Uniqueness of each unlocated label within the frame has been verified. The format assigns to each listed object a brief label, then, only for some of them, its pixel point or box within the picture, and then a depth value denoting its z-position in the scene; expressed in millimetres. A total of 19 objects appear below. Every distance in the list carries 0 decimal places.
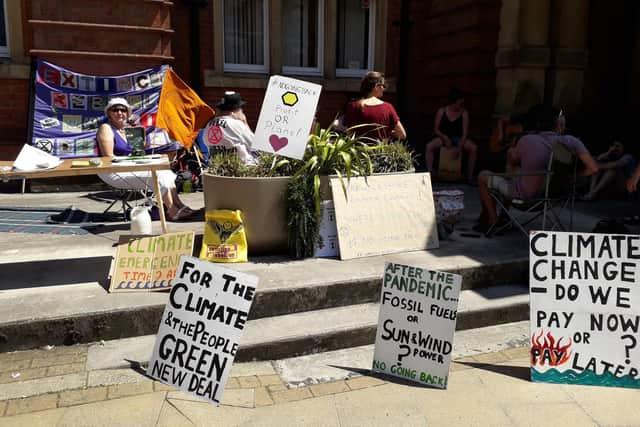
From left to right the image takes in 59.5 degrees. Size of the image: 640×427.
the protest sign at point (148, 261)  4172
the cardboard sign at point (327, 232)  4914
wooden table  4078
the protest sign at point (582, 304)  3525
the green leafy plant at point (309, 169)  4781
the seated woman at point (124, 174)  6094
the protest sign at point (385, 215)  4902
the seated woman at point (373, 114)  5750
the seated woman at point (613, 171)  7660
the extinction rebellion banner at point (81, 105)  8031
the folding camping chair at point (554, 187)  5348
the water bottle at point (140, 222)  5145
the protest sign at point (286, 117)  4848
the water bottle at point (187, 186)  8227
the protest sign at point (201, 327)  3209
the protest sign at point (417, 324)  3420
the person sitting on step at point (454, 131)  9336
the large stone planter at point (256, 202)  4758
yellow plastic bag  4703
